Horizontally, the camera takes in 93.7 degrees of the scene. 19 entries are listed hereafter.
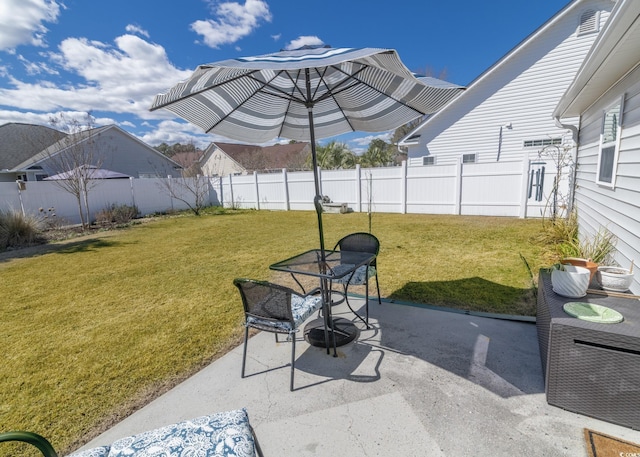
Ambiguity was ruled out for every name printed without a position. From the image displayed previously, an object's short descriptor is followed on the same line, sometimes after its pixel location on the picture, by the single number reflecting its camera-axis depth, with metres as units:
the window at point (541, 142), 10.32
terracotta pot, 2.66
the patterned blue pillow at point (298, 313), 2.37
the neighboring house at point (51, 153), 15.96
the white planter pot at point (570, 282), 2.24
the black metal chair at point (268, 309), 2.20
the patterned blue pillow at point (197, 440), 1.25
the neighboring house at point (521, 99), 9.80
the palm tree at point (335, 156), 22.03
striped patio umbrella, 2.00
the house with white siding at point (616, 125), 2.59
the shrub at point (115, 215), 11.50
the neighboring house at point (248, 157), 29.61
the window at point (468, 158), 12.10
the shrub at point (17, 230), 8.12
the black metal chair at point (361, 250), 3.23
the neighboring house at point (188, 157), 33.25
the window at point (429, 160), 13.02
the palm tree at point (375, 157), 24.71
